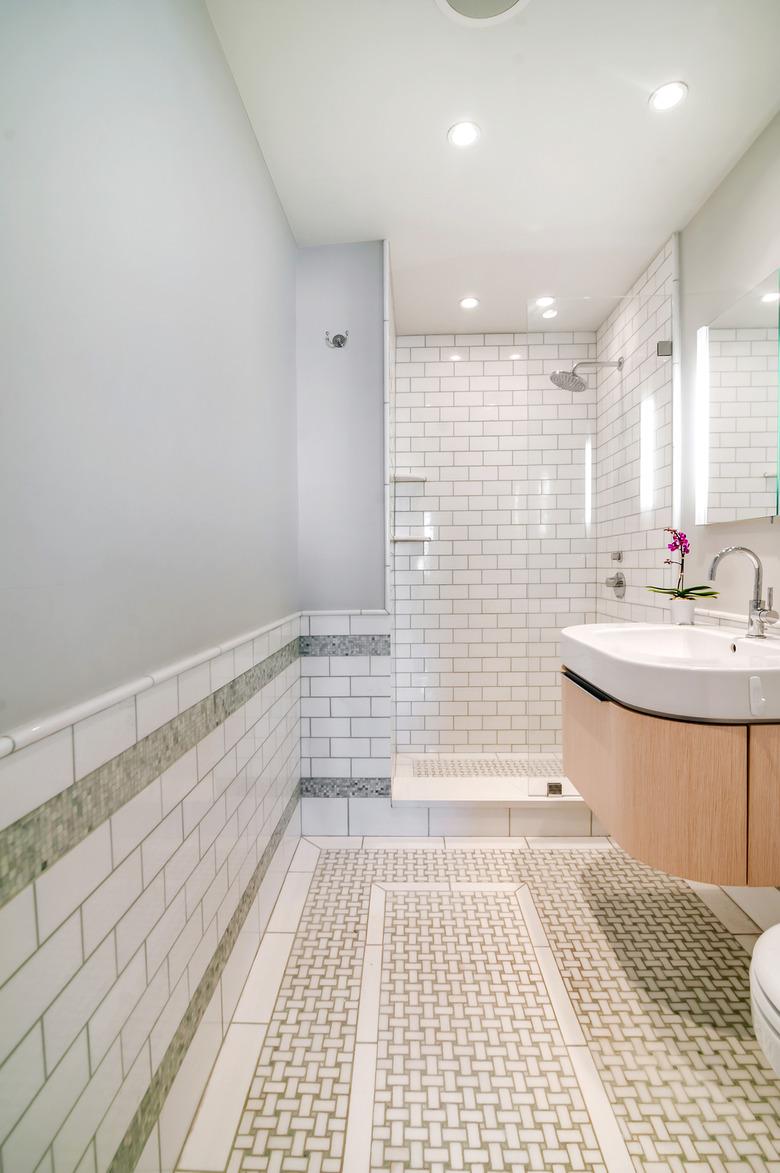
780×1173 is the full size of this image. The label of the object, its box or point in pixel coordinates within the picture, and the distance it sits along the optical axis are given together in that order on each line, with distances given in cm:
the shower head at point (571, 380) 278
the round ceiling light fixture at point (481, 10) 137
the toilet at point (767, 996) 84
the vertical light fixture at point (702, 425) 216
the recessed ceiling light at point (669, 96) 163
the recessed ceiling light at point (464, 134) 176
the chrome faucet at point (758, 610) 171
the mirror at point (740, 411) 179
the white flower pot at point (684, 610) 208
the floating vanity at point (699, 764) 132
